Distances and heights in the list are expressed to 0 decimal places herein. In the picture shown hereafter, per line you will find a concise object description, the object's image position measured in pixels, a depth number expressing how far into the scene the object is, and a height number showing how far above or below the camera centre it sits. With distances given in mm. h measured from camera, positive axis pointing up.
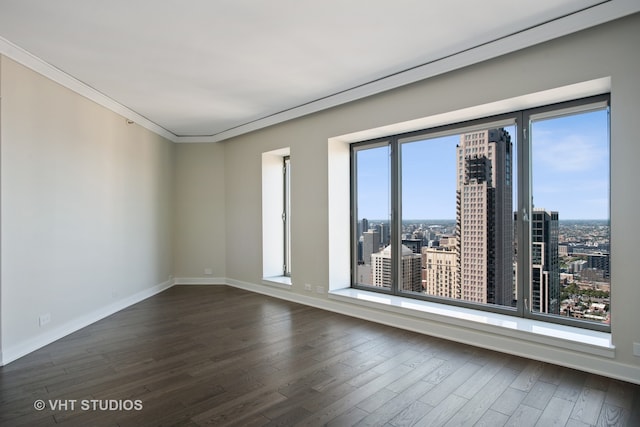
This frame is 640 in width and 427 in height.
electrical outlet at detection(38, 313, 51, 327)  3562 -1087
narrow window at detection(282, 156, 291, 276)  6383 +8
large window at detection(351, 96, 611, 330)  3256 -61
